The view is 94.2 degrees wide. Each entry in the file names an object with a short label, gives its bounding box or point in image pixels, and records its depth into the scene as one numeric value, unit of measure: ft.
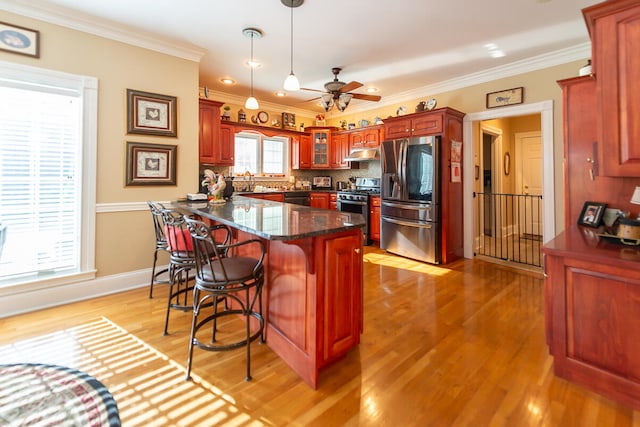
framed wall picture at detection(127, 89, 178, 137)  10.61
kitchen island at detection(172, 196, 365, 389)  5.46
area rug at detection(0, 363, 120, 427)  2.85
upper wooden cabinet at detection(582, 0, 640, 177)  5.24
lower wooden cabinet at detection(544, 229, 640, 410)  4.94
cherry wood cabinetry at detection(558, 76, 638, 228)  7.07
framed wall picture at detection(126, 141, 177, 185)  10.68
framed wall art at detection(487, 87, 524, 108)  13.10
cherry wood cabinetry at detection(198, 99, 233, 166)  15.28
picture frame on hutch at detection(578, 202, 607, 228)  7.03
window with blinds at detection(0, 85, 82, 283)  8.86
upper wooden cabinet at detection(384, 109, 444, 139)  13.97
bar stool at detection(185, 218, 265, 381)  5.83
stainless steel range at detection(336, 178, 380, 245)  17.95
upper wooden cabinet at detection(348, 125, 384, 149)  18.39
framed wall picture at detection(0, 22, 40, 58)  8.54
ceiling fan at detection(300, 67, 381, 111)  12.32
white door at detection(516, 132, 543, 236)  20.10
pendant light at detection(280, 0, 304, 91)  8.96
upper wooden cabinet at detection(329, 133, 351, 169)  20.59
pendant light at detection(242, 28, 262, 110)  10.45
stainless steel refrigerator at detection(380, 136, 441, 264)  13.93
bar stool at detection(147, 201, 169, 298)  9.23
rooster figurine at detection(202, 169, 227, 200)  10.24
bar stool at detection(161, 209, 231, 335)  7.47
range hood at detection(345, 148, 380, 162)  18.49
